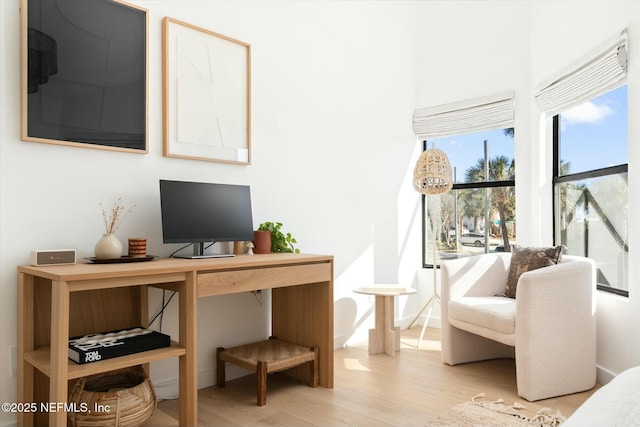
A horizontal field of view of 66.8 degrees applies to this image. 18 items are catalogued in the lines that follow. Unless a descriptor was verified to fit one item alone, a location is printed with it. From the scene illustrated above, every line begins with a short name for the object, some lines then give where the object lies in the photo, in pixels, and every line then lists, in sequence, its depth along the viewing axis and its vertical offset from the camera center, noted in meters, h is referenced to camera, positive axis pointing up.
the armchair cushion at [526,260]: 3.02 -0.28
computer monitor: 2.44 +0.02
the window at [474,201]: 4.21 +0.13
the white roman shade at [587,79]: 2.76 +0.88
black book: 1.89 -0.53
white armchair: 2.61 -0.62
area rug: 2.24 -0.96
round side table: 3.49 -0.80
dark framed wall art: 2.13 +0.67
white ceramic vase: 2.19 -0.14
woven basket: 1.97 -0.79
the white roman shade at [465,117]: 4.05 +0.87
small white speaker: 2.02 -0.17
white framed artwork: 2.61 +0.69
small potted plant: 2.99 -0.13
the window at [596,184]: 2.95 +0.21
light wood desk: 1.78 -0.40
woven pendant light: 3.95 +0.35
